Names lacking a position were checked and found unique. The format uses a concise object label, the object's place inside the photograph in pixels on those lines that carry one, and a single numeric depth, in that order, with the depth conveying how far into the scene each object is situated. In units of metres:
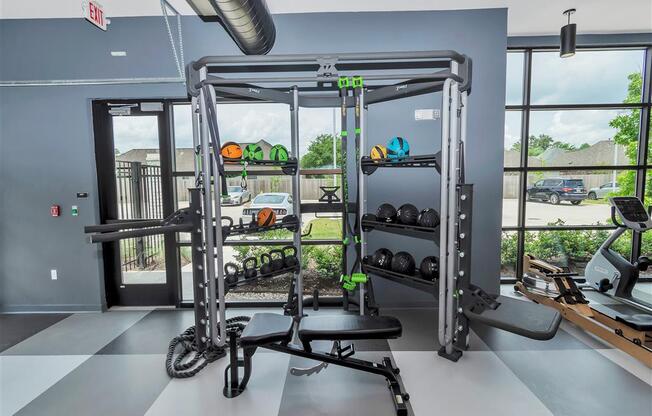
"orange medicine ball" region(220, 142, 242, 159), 2.59
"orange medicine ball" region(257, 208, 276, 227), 2.80
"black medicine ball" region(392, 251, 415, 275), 2.83
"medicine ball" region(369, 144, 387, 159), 2.83
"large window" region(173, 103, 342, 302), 3.68
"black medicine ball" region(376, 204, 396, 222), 2.92
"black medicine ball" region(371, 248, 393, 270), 2.93
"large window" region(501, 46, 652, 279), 4.16
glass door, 3.64
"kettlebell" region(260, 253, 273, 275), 2.93
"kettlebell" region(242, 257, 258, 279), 2.87
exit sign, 2.77
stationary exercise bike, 3.40
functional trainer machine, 2.22
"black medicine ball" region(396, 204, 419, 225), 2.77
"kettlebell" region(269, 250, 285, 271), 3.01
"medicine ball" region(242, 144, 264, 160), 2.68
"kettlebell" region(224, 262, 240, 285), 2.74
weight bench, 2.08
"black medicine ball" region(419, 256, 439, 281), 2.69
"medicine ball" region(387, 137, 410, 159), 2.77
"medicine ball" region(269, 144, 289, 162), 2.87
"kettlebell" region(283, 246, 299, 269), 3.08
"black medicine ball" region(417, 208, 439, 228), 2.63
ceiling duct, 2.24
